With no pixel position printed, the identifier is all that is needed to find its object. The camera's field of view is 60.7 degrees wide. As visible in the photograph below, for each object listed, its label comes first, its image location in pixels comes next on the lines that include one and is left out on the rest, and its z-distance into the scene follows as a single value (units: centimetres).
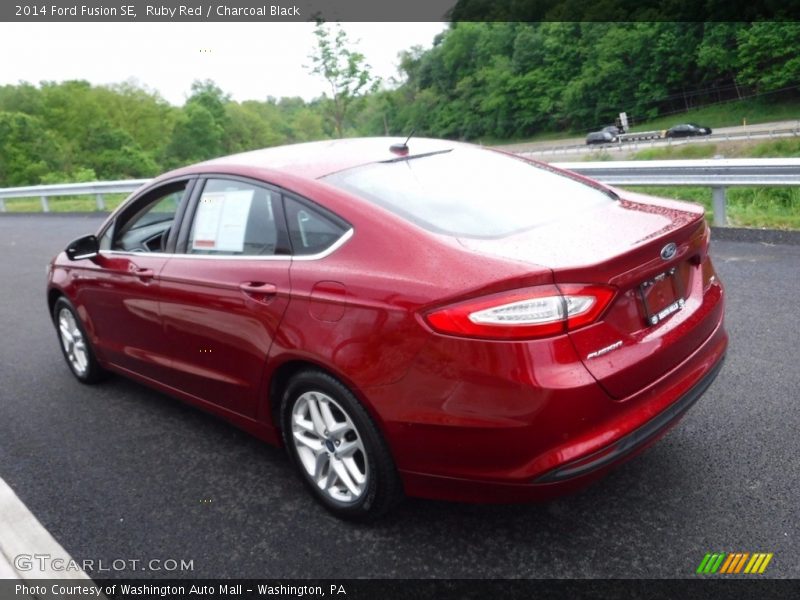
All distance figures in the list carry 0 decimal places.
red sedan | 230
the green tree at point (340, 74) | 1884
